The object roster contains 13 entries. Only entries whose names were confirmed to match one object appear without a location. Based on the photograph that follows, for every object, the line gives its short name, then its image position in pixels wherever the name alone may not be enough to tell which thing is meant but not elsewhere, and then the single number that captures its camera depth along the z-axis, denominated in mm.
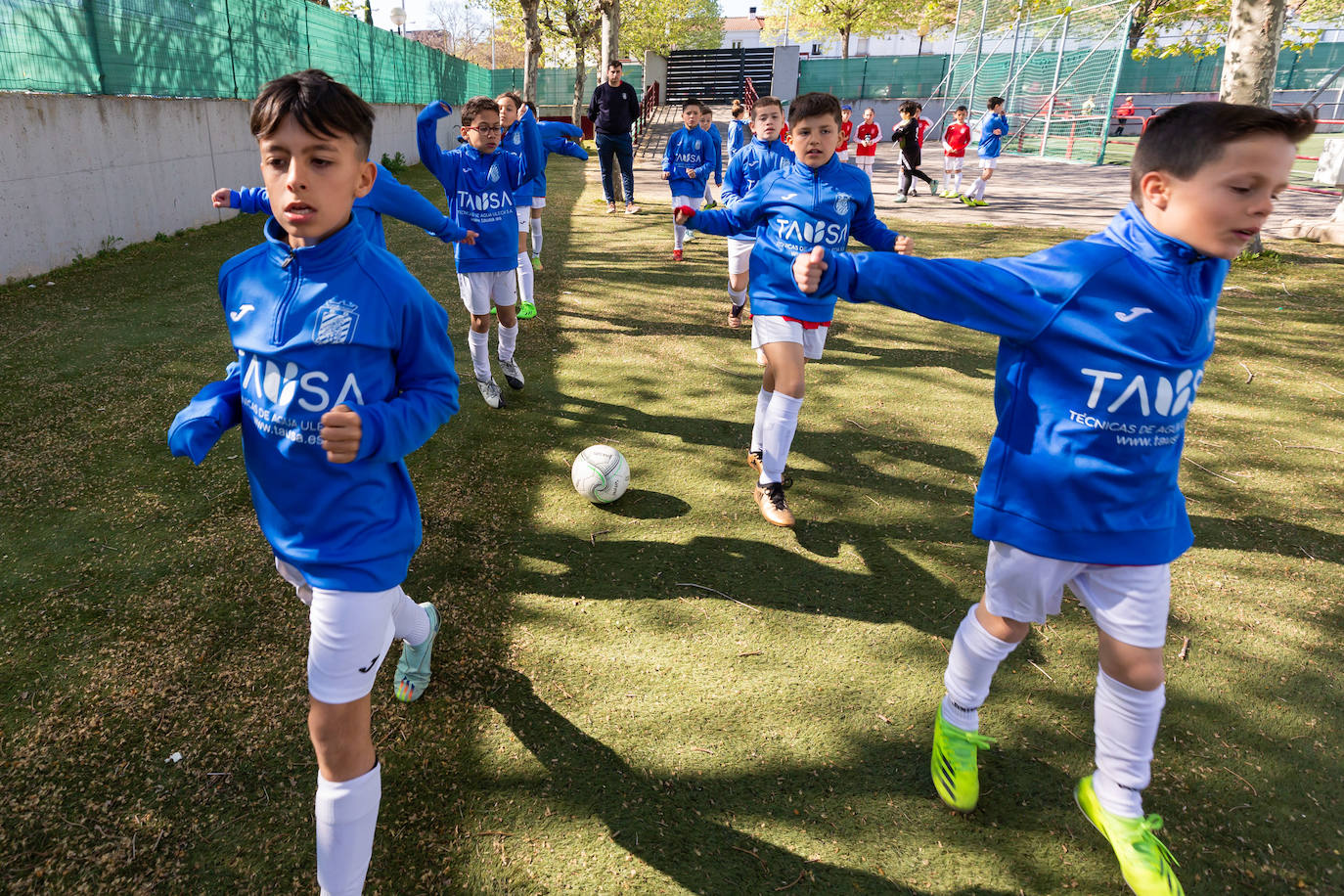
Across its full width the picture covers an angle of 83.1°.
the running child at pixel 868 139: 17344
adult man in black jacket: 14547
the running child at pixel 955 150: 16203
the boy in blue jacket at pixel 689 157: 10867
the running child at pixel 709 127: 11250
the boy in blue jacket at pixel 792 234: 4254
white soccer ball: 4309
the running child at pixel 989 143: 16062
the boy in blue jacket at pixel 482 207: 5605
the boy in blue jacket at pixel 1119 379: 2016
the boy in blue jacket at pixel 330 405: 1907
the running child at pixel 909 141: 15323
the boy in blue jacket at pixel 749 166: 6699
